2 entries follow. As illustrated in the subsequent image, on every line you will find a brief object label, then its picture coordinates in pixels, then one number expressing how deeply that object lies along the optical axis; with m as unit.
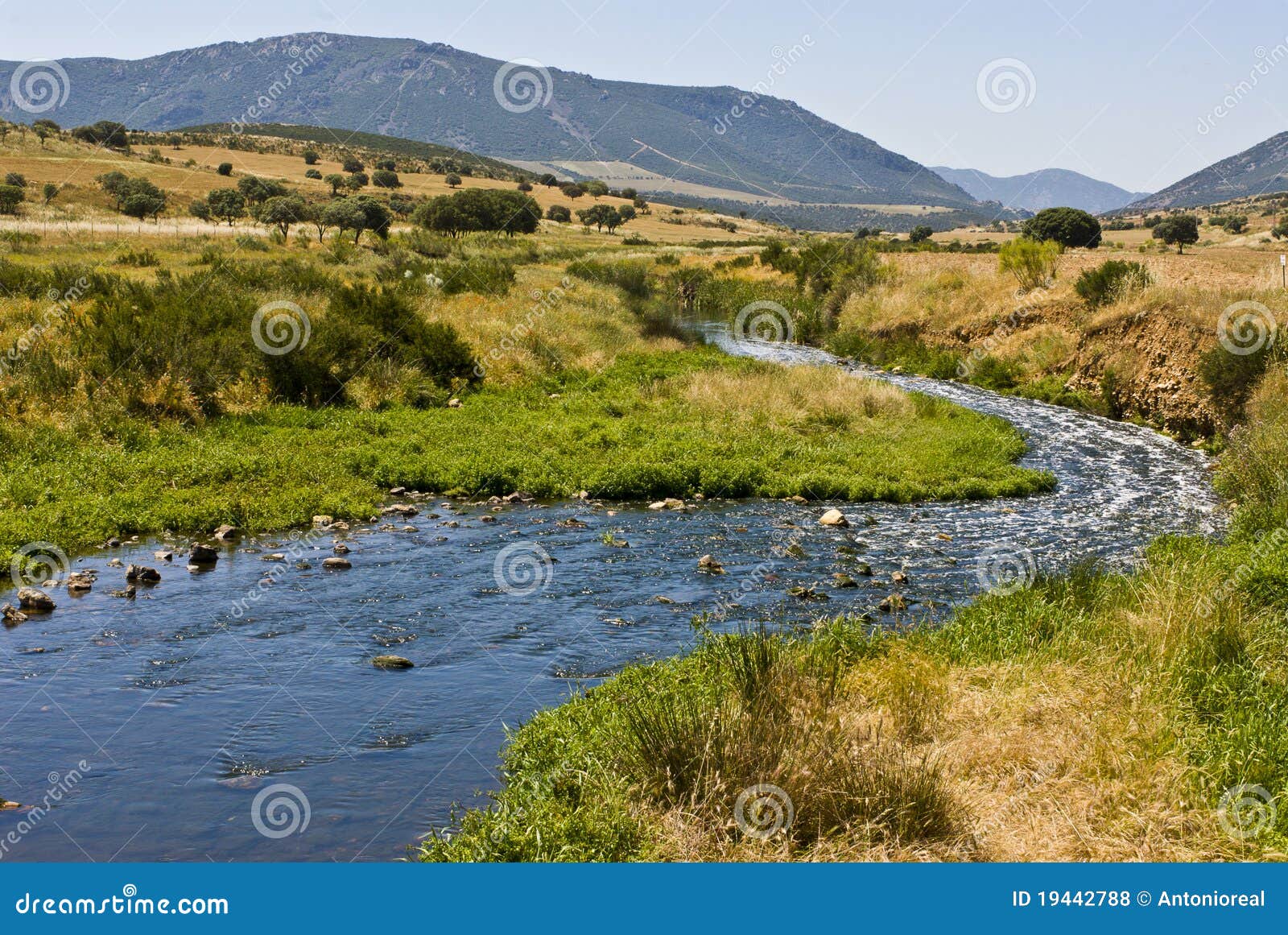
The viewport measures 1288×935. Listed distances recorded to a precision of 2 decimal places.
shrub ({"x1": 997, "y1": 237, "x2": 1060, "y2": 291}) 33.88
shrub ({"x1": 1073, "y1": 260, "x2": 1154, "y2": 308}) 27.97
